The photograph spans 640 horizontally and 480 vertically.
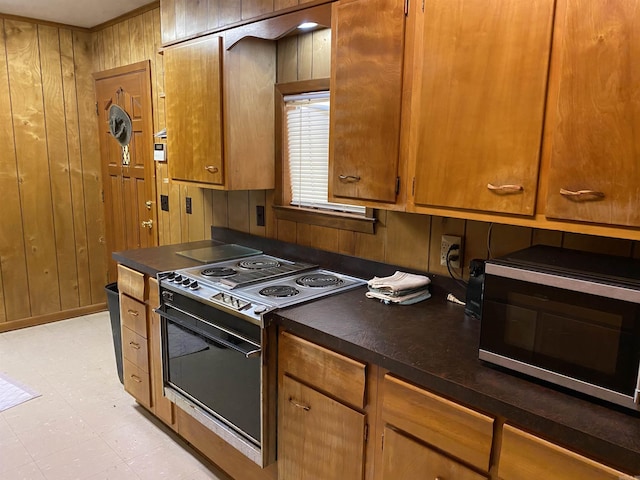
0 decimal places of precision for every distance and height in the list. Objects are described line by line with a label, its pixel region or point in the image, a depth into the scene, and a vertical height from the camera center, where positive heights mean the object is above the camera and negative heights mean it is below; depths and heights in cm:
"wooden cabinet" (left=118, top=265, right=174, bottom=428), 241 -95
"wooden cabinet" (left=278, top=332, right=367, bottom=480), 150 -83
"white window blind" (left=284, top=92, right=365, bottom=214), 232 +9
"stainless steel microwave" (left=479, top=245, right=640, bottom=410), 106 -37
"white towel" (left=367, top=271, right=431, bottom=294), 178 -44
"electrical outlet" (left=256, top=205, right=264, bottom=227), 268 -29
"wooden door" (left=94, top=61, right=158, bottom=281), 352 -3
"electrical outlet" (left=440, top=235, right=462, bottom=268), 181 -31
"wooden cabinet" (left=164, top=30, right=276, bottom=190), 230 +27
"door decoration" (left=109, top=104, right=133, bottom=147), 373 +30
